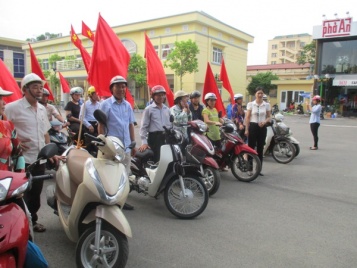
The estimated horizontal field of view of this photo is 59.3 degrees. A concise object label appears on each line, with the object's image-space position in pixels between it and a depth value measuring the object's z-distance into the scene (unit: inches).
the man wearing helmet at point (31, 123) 135.9
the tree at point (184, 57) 1165.7
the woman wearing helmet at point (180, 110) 229.1
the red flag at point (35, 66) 291.7
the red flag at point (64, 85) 451.9
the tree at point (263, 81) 1721.2
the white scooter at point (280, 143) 320.8
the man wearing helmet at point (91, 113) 272.5
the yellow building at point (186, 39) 1328.7
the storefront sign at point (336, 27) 1141.7
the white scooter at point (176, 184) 168.2
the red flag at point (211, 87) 296.0
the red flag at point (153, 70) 275.3
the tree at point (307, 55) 1731.1
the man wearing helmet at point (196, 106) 263.4
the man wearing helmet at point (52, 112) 263.8
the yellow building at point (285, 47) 3540.8
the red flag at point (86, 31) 302.5
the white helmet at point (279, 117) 338.2
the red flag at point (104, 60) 217.2
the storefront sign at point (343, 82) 1148.0
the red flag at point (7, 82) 206.7
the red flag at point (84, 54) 279.6
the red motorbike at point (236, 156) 241.6
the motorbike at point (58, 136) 251.6
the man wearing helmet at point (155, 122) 196.9
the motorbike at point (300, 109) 1222.7
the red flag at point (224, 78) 323.3
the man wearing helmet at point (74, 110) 286.9
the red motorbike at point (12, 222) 74.0
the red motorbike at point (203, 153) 197.0
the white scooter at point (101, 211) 106.1
